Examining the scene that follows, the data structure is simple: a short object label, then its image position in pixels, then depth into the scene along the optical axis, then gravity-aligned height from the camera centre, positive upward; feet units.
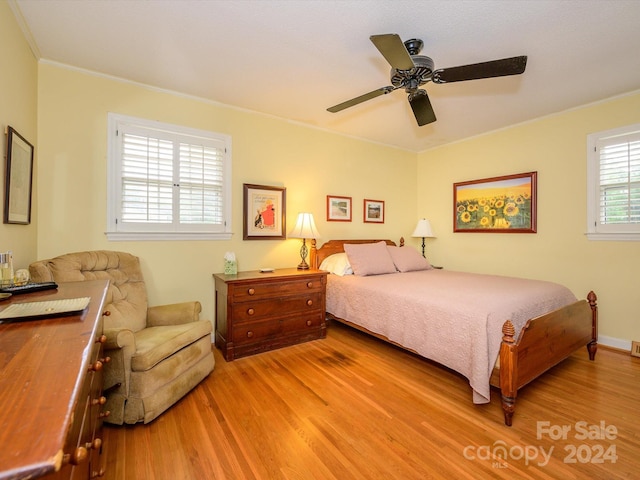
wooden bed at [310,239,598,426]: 6.10 -2.40
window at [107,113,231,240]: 8.86 +1.90
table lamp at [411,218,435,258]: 14.97 +0.70
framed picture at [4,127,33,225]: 6.03 +1.30
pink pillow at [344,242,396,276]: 11.45 -0.65
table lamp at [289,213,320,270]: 11.23 +0.50
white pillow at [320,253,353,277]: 11.59 -0.90
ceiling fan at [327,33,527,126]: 5.63 +3.72
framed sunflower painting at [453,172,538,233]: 12.09 +1.79
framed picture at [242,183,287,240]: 10.99 +1.11
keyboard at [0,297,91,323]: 3.25 -0.85
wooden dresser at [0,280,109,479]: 1.34 -0.96
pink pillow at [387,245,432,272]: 12.48 -0.69
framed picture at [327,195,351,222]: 13.19 +1.55
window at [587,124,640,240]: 9.65 +2.11
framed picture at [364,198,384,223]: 14.43 +1.60
